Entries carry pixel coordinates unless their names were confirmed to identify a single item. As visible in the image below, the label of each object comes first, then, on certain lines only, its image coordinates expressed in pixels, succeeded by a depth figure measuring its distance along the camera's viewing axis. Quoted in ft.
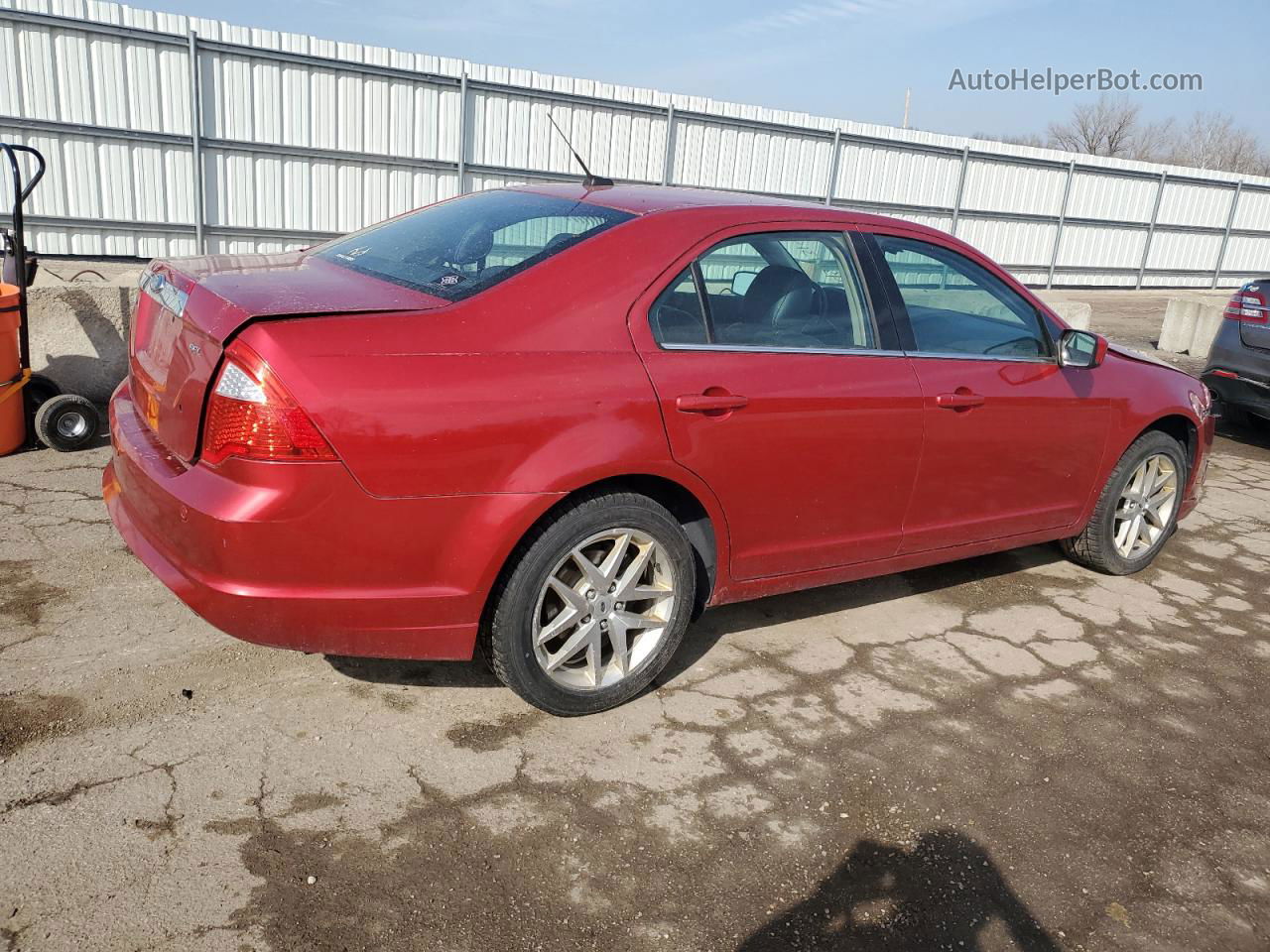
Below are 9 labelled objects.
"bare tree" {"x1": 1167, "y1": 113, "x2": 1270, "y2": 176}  199.11
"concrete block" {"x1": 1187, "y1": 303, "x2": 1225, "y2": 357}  43.04
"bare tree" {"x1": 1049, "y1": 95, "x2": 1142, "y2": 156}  188.44
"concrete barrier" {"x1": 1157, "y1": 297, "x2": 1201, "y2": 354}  43.24
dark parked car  25.88
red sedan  9.00
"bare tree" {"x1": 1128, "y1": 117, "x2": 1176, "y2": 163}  193.15
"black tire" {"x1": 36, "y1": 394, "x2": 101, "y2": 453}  18.17
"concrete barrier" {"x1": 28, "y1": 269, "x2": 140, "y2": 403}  20.06
